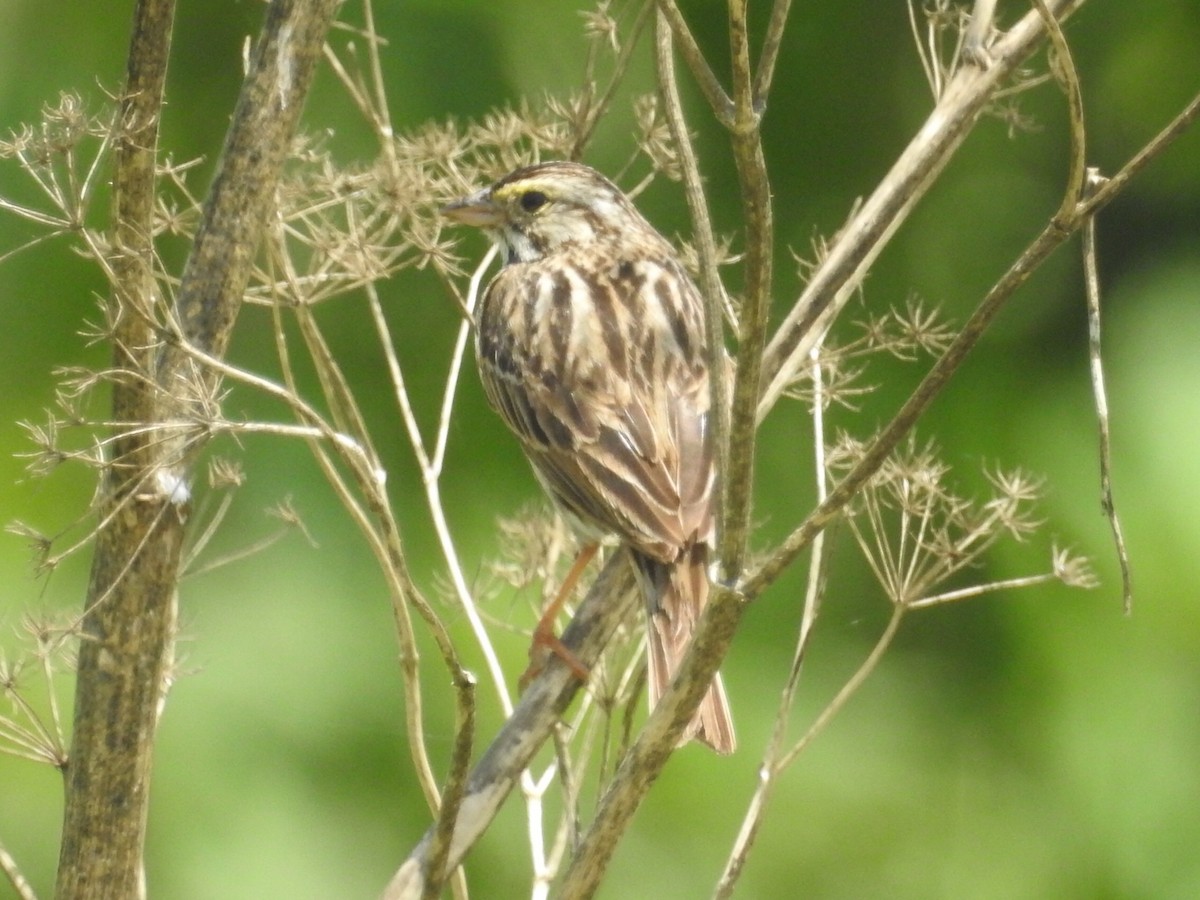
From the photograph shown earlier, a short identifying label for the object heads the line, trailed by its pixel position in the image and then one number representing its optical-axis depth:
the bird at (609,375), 6.55
